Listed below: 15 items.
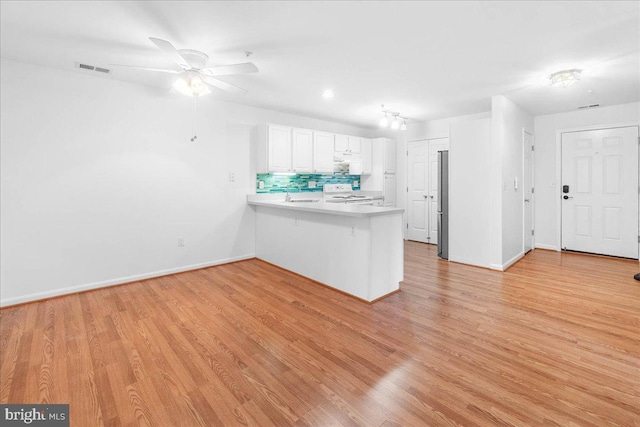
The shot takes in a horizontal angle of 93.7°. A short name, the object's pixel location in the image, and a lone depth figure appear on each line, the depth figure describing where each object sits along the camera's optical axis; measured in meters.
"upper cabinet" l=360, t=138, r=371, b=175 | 6.40
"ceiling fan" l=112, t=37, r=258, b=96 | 2.62
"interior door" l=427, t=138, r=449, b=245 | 5.96
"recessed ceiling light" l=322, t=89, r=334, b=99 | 4.02
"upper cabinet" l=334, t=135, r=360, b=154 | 5.83
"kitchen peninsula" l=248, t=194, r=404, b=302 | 3.10
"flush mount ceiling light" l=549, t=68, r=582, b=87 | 3.28
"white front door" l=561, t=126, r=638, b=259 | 4.73
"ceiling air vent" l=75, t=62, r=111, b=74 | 3.12
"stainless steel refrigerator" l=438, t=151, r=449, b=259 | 4.89
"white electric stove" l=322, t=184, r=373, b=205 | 5.84
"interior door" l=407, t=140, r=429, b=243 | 6.14
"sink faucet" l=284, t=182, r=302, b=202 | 5.17
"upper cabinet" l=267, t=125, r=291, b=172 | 4.79
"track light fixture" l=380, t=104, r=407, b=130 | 4.95
